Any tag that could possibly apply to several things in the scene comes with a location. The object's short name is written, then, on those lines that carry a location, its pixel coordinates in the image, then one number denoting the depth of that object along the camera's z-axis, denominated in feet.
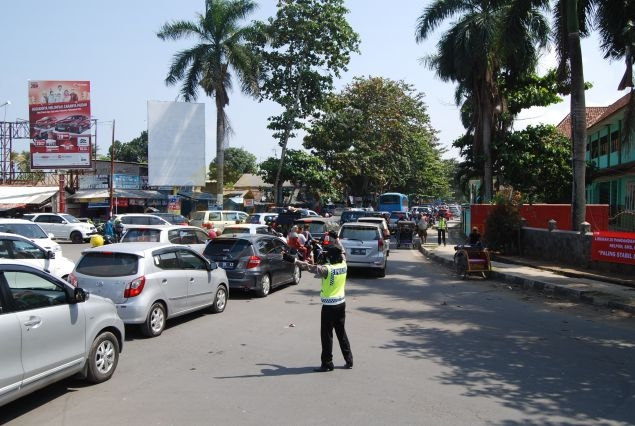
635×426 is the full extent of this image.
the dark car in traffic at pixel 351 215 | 100.53
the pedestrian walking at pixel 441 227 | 96.27
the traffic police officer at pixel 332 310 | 22.38
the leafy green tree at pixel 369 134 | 152.15
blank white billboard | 129.90
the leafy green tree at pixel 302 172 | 131.64
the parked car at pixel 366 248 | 53.98
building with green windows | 95.90
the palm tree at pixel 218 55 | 114.93
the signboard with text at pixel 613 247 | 49.32
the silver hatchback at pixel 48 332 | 16.12
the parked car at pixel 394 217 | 115.96
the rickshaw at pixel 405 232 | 96.63
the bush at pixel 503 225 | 72.49
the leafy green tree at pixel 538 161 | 101.04
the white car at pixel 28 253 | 36.37
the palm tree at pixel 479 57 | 92.22
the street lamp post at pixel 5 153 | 151.74
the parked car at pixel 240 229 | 62.75
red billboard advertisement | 125.39
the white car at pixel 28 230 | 47.90
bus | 164.35
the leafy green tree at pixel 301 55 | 122.42
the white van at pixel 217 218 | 96.02
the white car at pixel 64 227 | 93.40
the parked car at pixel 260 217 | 89.71
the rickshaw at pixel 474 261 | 55.67
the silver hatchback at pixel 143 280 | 27.45
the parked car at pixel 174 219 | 94.18
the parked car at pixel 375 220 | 76.83
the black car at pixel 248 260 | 40.32
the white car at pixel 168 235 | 44.57
